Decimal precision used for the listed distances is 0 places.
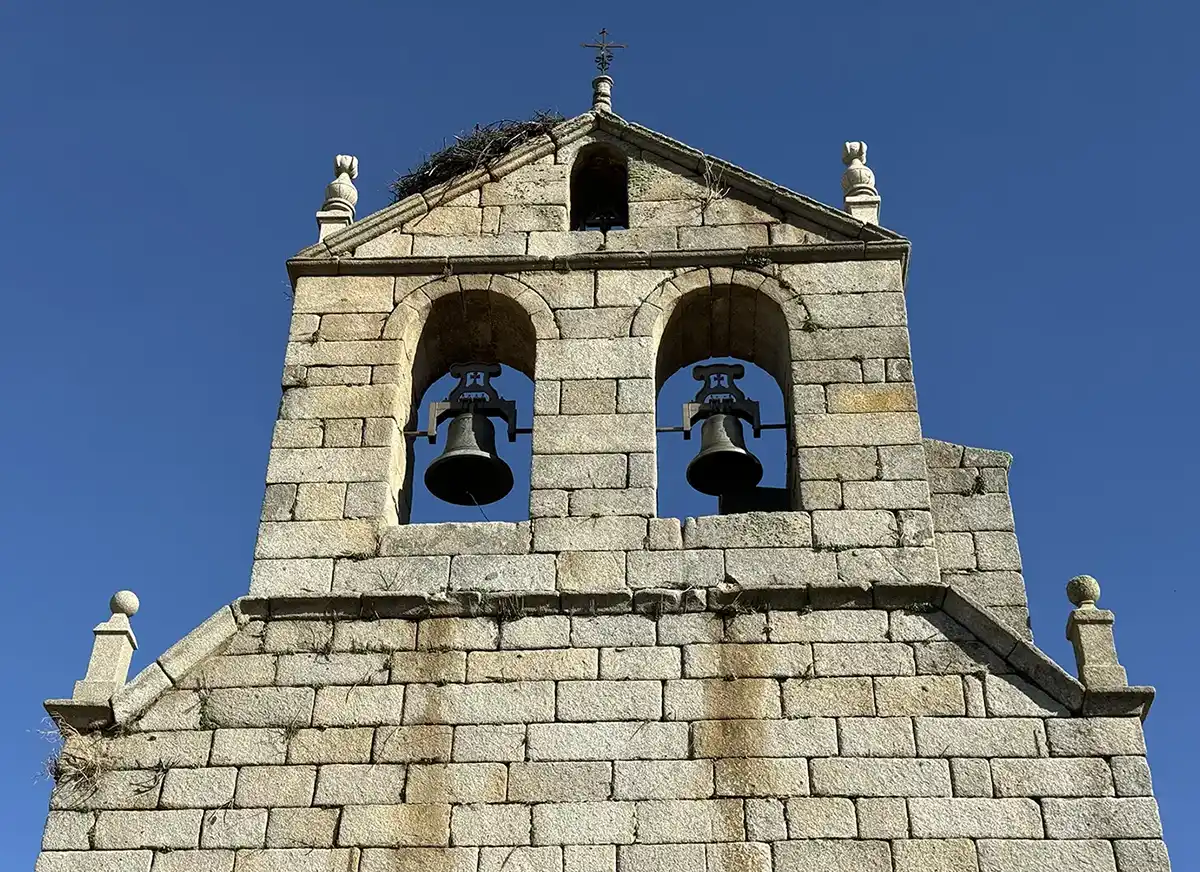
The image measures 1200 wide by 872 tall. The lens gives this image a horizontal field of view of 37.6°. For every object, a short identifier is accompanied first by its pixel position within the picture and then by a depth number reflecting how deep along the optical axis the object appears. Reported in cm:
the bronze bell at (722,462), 992
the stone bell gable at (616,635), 802
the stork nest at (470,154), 1114
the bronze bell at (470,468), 1000
